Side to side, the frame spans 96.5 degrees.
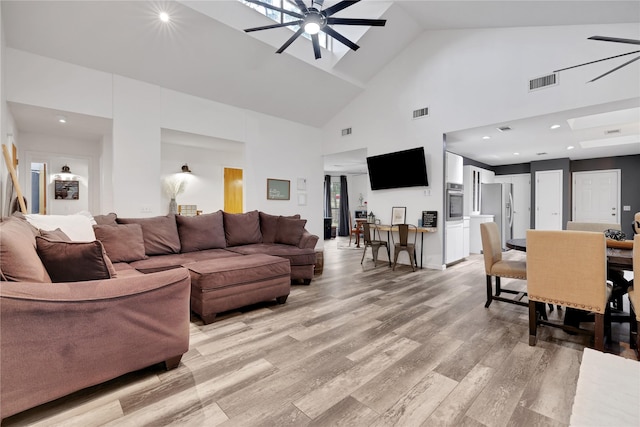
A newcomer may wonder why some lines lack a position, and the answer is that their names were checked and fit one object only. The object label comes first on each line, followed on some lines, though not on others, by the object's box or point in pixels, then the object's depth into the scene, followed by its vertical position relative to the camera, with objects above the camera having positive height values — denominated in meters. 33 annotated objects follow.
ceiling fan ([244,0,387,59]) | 3.17 +2.20
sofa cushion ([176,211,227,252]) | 3.90 -0.33
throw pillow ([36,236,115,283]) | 1.70 -0.32
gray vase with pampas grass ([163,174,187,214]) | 6.51 +0.49
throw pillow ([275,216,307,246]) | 4.48 -0.35
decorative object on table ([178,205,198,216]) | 6.74 -0.02
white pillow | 2.61 -0.15
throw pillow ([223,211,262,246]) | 4.39 -0.31
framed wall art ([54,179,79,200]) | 5.64 +0.39
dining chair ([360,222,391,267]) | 5.41 -0.64
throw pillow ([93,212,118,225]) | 3.45 -0.12
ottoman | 2.66 -0.73
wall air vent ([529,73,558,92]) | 3.86 +1.76
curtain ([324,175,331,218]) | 10.90 +0.42
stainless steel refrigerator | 7.21 +0.13
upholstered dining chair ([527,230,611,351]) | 2.04 -0.49
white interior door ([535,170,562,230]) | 7.28 +0.26
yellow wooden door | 7.55 +0.50
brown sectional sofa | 1.35 -0.60
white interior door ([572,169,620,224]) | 6.96 +0.33
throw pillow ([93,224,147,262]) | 3.14 -0.36
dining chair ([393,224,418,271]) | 4.95 -0.63
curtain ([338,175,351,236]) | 10.94 +0.12
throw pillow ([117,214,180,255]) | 3.57 -0.33
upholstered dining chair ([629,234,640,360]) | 1.81 -0.58
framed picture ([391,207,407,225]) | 5.61 -0.12
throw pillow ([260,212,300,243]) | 4.72 -0.30
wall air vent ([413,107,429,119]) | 5.19 +1.77
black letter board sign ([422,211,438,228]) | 5.16 -0.18
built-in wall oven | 5.32 +0.14
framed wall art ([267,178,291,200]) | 6.21 +0.44
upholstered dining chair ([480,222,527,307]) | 2.85 -0.57
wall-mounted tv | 5.21 +0.77
